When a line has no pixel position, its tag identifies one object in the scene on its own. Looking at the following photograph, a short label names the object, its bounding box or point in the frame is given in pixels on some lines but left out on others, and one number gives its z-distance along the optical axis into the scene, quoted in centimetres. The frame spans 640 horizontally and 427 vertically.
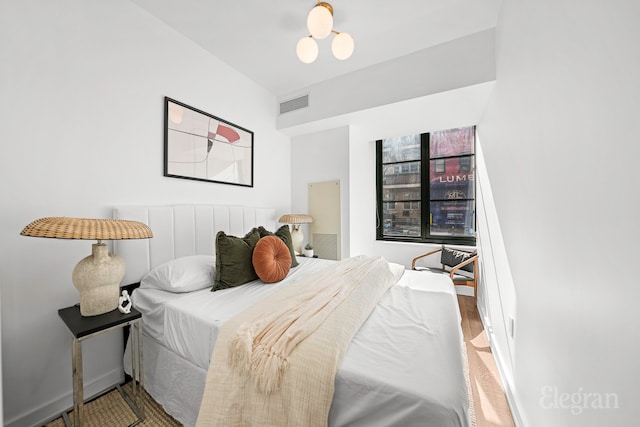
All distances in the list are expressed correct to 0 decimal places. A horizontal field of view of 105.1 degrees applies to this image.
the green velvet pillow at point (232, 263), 183
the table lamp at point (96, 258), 113
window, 361
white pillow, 169
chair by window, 298
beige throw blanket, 93
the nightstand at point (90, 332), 124
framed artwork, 218
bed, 87
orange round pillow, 193
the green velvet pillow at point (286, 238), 241
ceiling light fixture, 167
